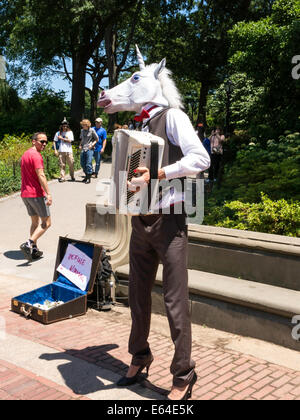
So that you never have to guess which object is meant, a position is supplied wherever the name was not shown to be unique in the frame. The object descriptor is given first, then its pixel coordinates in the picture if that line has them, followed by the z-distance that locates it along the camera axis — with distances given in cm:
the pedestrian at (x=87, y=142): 1443
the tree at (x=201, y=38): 2781
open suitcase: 530
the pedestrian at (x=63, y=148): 1493
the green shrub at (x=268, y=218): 592
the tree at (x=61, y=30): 2491
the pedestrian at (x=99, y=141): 1557
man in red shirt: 773
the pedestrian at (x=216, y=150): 1523
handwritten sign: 575
